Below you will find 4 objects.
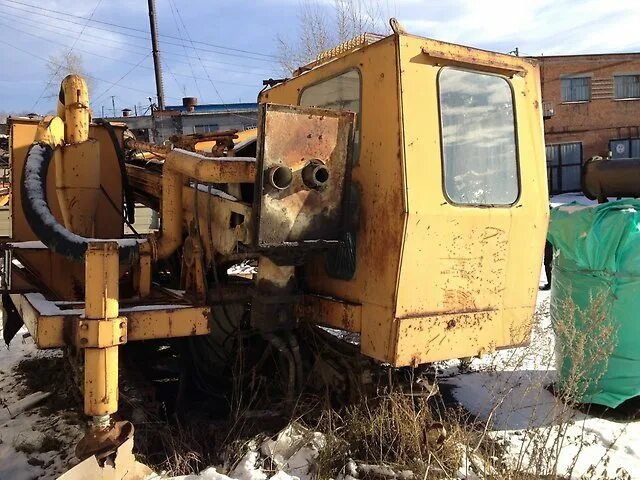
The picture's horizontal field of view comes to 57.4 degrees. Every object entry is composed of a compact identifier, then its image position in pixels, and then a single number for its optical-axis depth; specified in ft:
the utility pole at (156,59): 67.67
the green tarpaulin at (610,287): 13.55
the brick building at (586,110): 81.97
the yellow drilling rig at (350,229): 9.47
